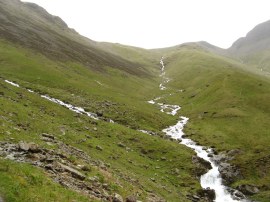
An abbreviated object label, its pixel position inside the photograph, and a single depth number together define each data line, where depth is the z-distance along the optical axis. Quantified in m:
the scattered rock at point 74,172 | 18.34
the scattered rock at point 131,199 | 18.40
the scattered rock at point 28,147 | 18.20
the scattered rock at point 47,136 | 25.19
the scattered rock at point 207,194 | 29.77
